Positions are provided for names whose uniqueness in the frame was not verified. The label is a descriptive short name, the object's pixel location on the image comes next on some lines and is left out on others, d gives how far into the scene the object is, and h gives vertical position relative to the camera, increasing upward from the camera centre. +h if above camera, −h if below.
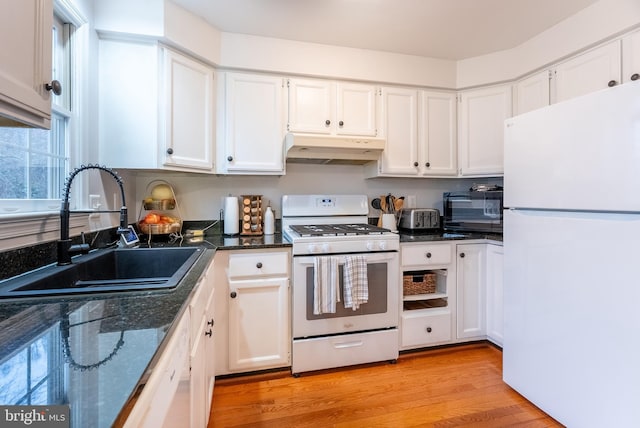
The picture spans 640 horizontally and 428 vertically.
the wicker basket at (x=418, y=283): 2.20 -0.53
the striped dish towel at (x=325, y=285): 1.88 -0.46
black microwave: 2.33 +0.03
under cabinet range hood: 2.08 +0.48
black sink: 0.92 -0.24
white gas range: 1.91 -0.61
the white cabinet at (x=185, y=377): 0.58 -0.46
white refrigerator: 1.23 -0.21
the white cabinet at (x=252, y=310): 1.84 -0.62
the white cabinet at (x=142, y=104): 1.75 +0.66
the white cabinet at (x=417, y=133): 2.45 +0.69
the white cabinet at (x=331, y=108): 2.27 +0.84
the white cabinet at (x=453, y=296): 2.18 -0.62
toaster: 2.54 -0.05
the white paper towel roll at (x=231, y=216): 2.25 -0.03
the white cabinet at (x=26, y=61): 0.69 +0.39
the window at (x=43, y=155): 1.16 +0.25
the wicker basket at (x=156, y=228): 1.91 -0.11
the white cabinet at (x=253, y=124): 2.16 +0.66
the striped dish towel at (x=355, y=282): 1.93 -0.45
